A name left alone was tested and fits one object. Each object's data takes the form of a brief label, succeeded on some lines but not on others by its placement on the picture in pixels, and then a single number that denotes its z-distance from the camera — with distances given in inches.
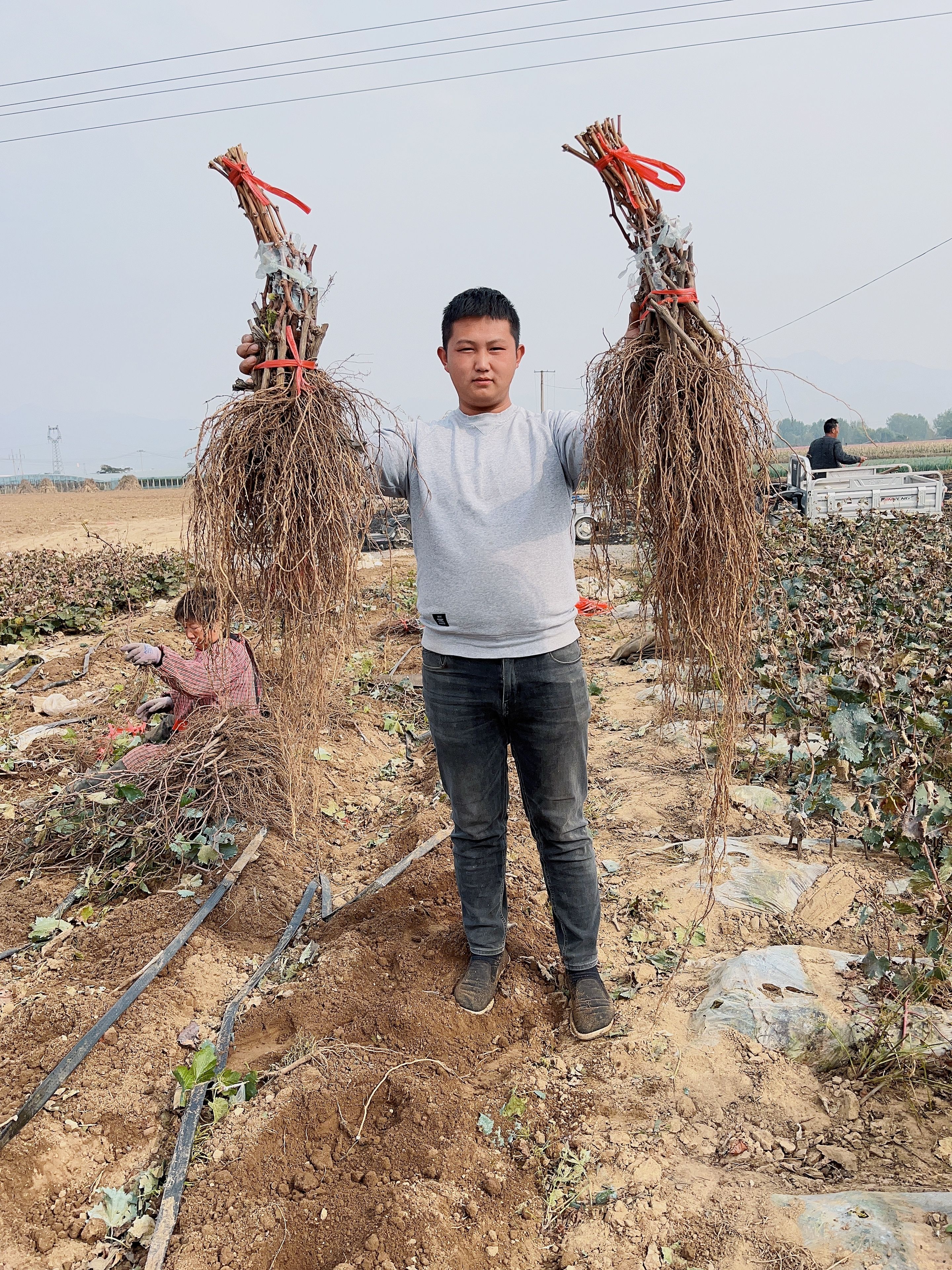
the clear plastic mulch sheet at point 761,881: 110.0
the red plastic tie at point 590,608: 286.8
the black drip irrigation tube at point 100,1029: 80.2
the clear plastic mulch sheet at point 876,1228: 57.9
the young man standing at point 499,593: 80.3
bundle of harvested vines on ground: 131.5
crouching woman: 130.3
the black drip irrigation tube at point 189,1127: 69.1
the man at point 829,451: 368.5
